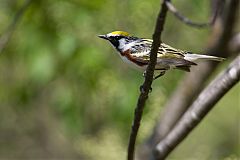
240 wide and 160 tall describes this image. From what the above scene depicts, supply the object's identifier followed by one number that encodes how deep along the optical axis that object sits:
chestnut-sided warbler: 4.69
